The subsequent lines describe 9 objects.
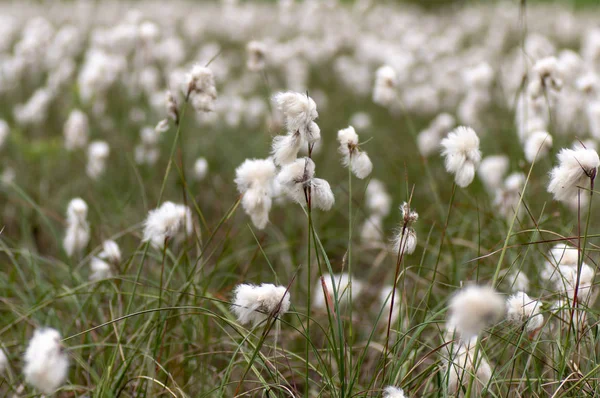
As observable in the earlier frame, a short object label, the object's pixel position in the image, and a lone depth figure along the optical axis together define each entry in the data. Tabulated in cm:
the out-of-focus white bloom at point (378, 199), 671
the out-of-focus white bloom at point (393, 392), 304
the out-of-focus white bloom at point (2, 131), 737
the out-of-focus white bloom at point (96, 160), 686
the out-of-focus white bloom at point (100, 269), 490
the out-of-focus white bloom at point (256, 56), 509
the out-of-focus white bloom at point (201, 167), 532
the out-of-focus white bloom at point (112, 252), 468
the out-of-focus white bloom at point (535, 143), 445
